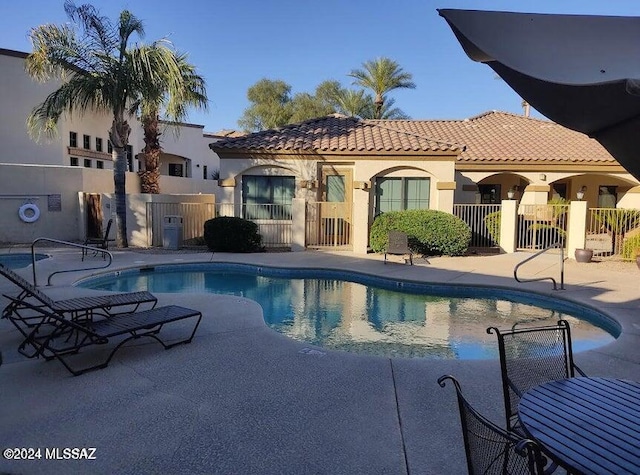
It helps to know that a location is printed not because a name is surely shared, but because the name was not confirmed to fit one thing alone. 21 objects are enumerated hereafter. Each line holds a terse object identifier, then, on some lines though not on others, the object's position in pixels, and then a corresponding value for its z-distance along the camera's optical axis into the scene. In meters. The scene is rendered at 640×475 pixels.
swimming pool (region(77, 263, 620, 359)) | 7.77
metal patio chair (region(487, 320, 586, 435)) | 3.58
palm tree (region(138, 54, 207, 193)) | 15.43
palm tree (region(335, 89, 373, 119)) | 36.53
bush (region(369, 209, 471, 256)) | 16.27
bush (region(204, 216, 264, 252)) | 16.86
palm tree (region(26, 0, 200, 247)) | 14.93
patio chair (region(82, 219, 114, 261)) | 16.38
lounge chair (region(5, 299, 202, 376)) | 5.48
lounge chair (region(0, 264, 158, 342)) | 5.95
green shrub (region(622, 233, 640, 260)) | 14.82
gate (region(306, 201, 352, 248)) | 18.31
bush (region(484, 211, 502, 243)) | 17.98
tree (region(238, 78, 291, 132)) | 40.88
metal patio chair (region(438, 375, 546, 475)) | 2.14
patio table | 2.32
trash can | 17.53
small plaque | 19.52
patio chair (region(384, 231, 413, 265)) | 14.66
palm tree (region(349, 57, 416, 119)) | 32.00
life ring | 18.92
